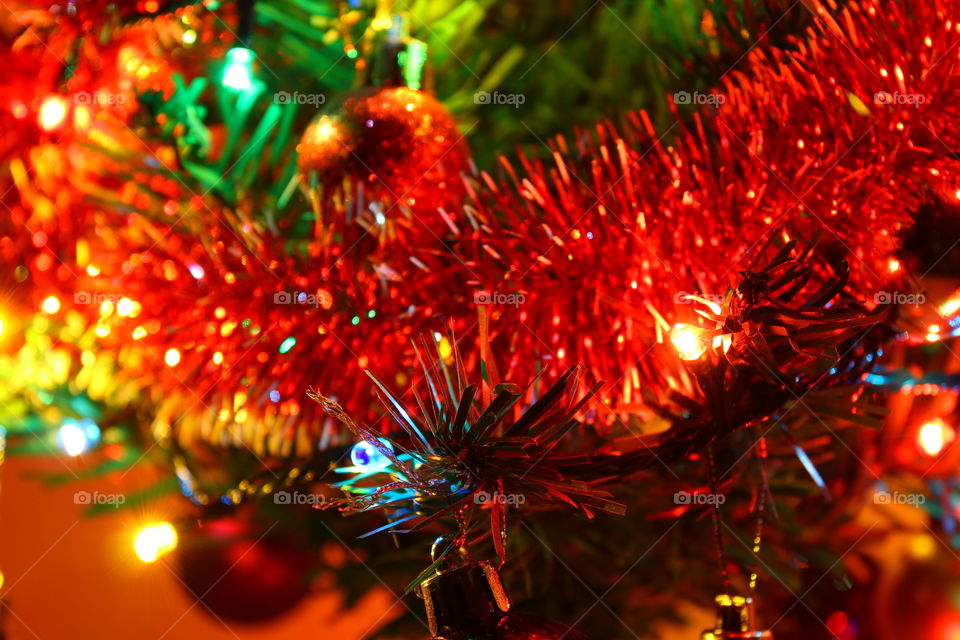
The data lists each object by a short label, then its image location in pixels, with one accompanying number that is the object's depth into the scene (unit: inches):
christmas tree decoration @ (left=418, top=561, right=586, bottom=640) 12.1
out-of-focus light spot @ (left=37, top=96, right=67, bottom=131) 25.6
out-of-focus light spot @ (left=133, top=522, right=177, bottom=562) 25.4
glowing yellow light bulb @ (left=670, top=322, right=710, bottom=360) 13.2
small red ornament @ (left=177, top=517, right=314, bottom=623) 27.5
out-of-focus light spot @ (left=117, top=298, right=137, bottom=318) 20.8
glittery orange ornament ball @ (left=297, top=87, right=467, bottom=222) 18.5
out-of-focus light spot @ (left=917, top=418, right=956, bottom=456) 24.7
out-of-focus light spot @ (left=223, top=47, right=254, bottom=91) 23.7
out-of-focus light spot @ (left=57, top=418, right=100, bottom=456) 29.6
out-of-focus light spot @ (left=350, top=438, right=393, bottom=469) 14.0
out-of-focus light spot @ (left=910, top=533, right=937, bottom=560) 27.2
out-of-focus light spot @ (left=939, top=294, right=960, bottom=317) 15.1
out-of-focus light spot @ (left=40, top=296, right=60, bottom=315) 24.5
